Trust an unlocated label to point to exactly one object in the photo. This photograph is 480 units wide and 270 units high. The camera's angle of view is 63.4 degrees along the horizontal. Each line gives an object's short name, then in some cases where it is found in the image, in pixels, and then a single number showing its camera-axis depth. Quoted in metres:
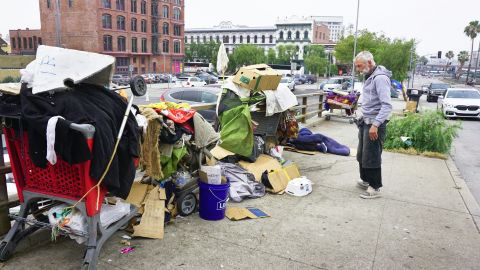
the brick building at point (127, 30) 59.59
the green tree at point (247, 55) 81.12
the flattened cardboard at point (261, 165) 5.62
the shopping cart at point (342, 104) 14.16
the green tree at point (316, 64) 74.31
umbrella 6.38
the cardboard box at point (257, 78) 6.11
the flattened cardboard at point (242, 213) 4.41
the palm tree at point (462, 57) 114.38
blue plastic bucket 4.23
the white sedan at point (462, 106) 18.50
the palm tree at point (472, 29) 85.12
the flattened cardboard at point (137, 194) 3.94
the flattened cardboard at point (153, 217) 3.77
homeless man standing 5.11
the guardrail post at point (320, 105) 14.23
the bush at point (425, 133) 8.65
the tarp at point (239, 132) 5.59
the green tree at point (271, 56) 86.69
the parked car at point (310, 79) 70.36
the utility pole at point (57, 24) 14.35
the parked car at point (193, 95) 12.54
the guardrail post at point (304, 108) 11.47
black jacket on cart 2.71
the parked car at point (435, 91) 31.06
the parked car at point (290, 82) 42.45
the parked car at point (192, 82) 42.01
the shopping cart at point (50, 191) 2.93
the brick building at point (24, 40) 68.38
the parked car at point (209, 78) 52.72
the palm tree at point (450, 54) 137.38
